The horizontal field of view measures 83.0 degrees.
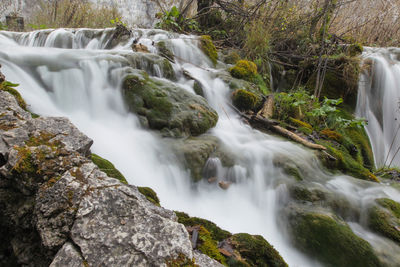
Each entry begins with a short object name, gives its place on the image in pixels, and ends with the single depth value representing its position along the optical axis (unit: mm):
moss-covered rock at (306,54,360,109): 6641
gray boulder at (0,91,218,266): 951
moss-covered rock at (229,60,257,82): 6398
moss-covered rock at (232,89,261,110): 5309
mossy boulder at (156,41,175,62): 6227
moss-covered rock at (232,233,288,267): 1553
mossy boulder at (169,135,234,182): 3193
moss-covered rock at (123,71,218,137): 3770
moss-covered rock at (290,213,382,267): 2289
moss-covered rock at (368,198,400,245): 2541
